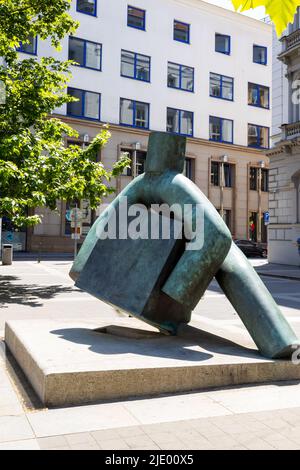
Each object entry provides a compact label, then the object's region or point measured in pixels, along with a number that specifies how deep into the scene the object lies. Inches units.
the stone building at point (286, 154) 1042.1
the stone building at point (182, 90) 1371.8
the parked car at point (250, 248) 1409.9
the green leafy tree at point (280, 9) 70.5
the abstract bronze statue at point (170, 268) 217.3
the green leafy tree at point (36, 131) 488.4
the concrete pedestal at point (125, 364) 182.7
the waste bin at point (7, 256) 962.1
